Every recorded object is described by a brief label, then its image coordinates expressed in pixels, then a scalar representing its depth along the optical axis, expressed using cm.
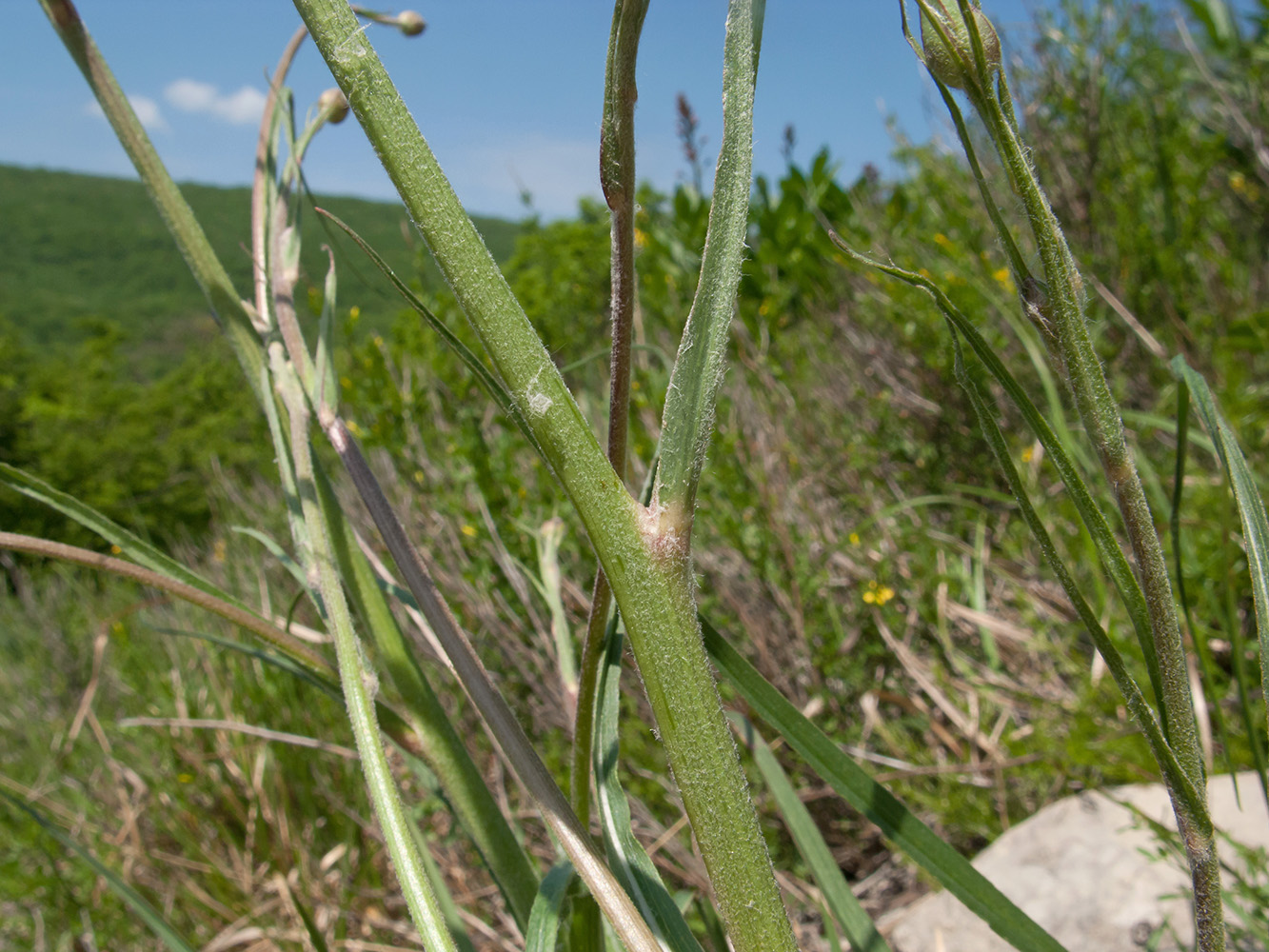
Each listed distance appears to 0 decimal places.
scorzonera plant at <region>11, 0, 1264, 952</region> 9
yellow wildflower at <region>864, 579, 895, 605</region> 126
